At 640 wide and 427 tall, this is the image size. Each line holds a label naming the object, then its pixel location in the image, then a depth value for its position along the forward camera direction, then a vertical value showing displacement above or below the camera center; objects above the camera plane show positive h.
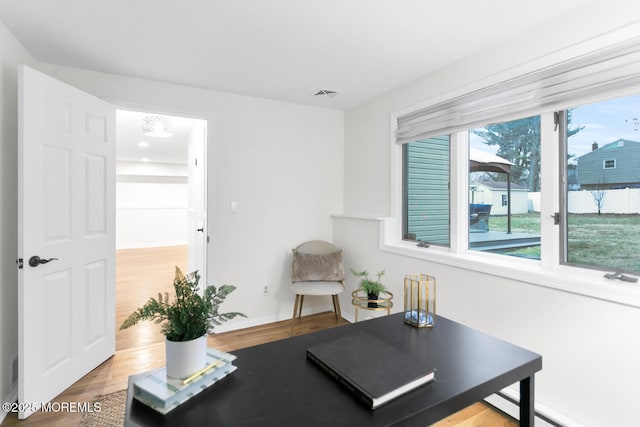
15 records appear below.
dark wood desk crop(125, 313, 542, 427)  0.81 -0.51
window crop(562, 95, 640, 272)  1.66 +0.15
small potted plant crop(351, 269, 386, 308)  2.69 -0.64
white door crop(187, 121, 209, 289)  3.30 +0.12
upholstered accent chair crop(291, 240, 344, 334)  3.24 -0.59
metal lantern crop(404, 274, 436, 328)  1.37 -0.39
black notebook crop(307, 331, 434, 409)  0.88 -0.47
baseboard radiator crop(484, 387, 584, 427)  1.78 -1.16
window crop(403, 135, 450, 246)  2.73 +0.20
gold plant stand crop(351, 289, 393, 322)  2.65 -0.75
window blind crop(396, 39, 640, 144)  1.59 +0.73
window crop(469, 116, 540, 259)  2.11 +0.19
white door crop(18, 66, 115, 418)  1.93 -0.15
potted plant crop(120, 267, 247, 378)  0.92 -0.32
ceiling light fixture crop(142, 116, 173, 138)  4.09 +1.16
